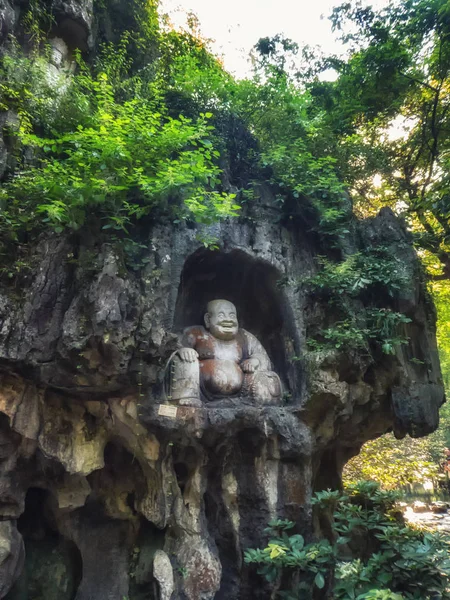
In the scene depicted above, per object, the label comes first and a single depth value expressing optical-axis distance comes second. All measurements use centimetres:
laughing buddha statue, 621
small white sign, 558
